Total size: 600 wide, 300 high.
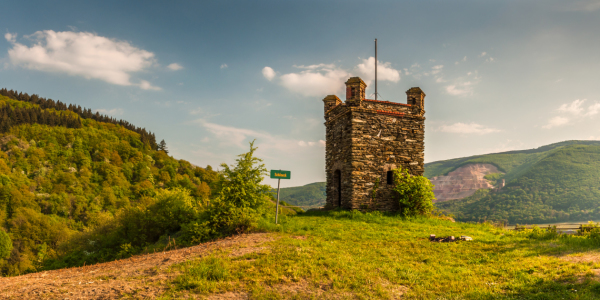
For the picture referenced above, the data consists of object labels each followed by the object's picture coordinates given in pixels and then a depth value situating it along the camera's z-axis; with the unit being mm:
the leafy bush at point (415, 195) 16219
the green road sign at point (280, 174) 12289
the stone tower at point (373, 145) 16562
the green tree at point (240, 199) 11109
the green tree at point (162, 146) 120575
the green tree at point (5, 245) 40875
